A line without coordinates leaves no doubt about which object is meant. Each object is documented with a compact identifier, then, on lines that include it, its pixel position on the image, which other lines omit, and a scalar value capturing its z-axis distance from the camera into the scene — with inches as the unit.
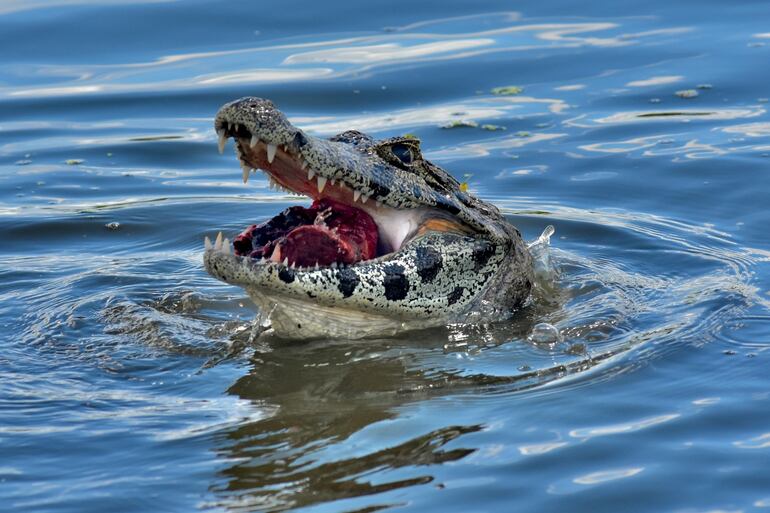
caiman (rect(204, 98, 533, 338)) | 433.5
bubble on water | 487.8
